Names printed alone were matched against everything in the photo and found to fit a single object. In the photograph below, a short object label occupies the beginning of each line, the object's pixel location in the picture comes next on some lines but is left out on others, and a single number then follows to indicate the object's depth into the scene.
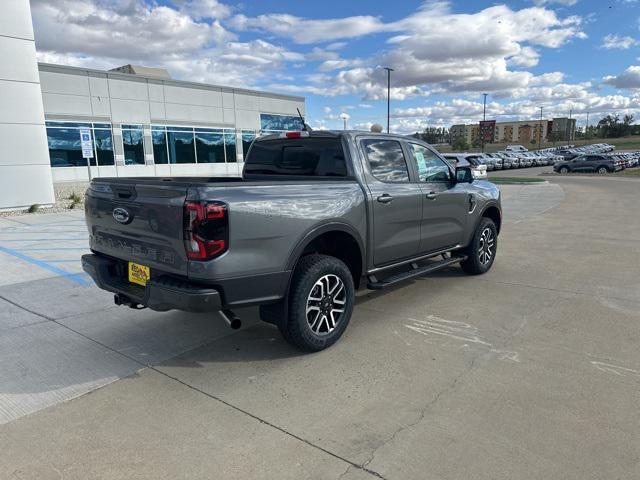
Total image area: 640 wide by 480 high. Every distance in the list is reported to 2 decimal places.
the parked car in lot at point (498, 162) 40.26
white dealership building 12.93
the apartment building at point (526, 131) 119.62
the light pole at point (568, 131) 116.99
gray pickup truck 3.37
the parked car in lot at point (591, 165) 35.16
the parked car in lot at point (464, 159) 24.72
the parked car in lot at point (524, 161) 44.34
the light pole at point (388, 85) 40.51
